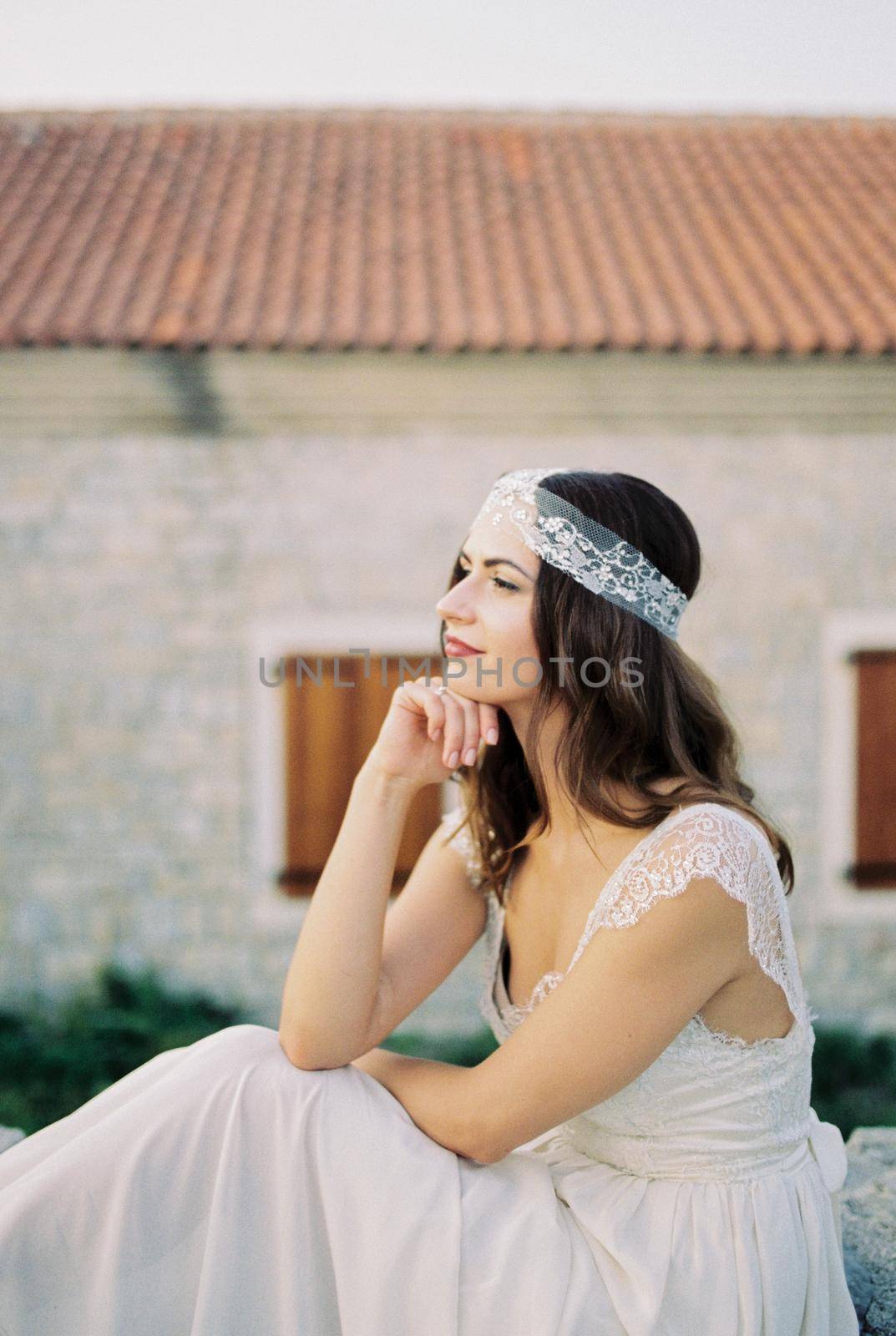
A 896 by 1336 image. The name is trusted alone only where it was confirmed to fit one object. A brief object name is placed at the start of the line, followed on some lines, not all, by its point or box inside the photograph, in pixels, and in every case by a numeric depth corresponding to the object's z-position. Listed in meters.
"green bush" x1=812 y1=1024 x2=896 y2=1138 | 5.09
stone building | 5.62
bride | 1.65
